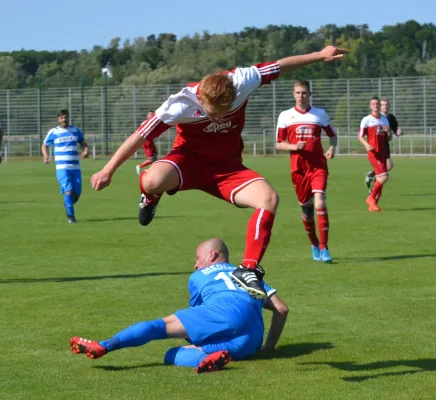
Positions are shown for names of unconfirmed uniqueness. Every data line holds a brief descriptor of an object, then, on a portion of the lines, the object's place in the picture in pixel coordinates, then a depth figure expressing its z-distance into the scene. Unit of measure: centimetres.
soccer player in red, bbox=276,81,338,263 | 1354
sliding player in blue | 727
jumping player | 752
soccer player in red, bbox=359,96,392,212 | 2169
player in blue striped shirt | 2002
